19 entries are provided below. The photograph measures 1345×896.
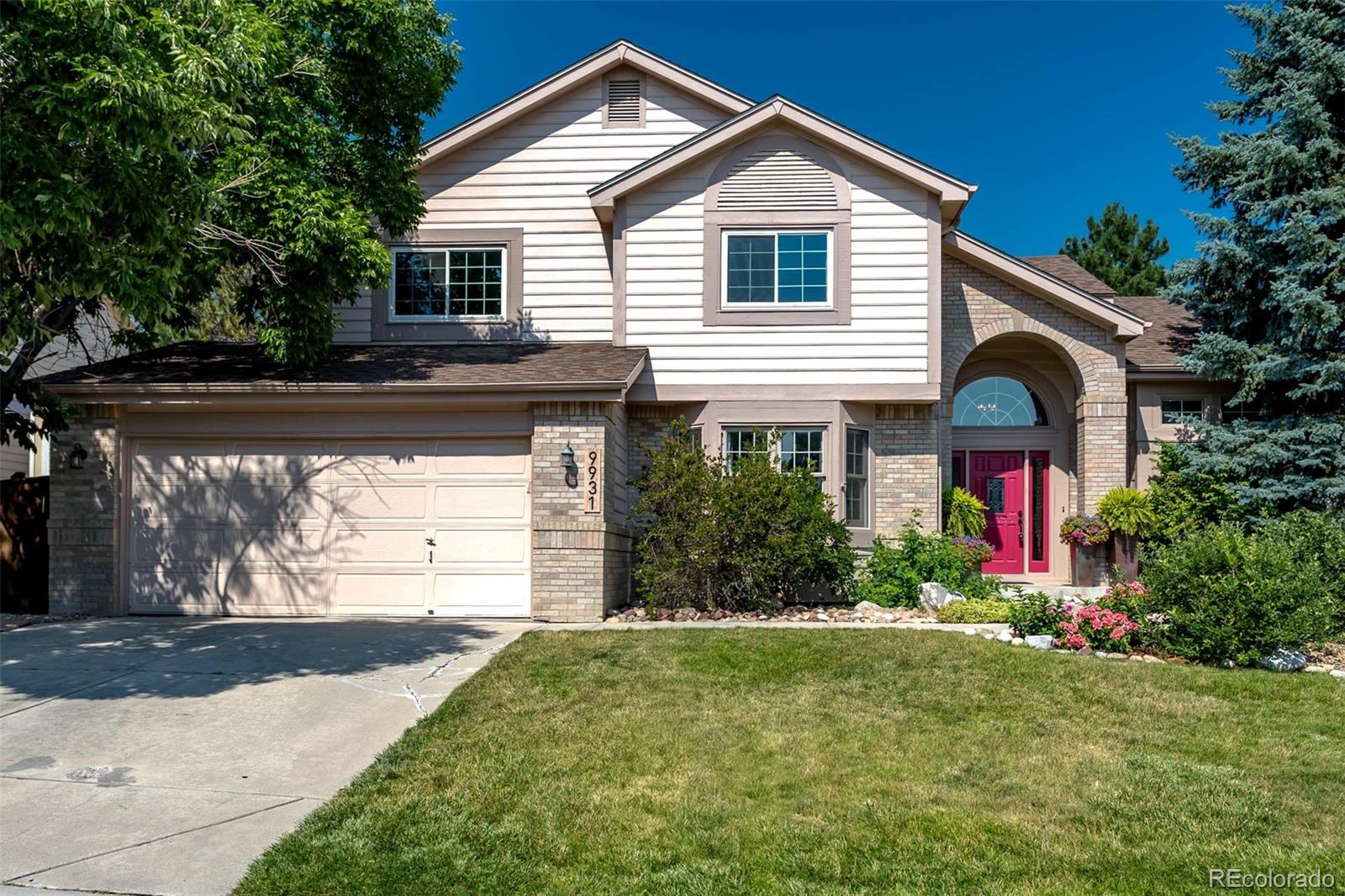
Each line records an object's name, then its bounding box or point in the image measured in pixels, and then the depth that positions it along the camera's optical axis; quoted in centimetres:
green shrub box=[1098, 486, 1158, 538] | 1431
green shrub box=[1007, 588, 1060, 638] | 998
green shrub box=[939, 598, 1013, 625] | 1130
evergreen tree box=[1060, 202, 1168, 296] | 3025
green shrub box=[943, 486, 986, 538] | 1466
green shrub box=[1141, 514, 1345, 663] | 887
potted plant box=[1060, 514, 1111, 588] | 1472
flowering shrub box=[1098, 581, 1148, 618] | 955
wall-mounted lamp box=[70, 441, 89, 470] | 1221
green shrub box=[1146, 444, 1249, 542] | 1413
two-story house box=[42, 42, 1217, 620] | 1216
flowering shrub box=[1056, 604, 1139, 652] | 945
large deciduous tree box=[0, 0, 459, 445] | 651
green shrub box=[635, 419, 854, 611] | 1156
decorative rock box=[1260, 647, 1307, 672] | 898
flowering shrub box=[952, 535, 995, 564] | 1349
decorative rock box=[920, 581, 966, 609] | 1211
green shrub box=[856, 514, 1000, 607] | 1277
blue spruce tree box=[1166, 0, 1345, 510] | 1338
